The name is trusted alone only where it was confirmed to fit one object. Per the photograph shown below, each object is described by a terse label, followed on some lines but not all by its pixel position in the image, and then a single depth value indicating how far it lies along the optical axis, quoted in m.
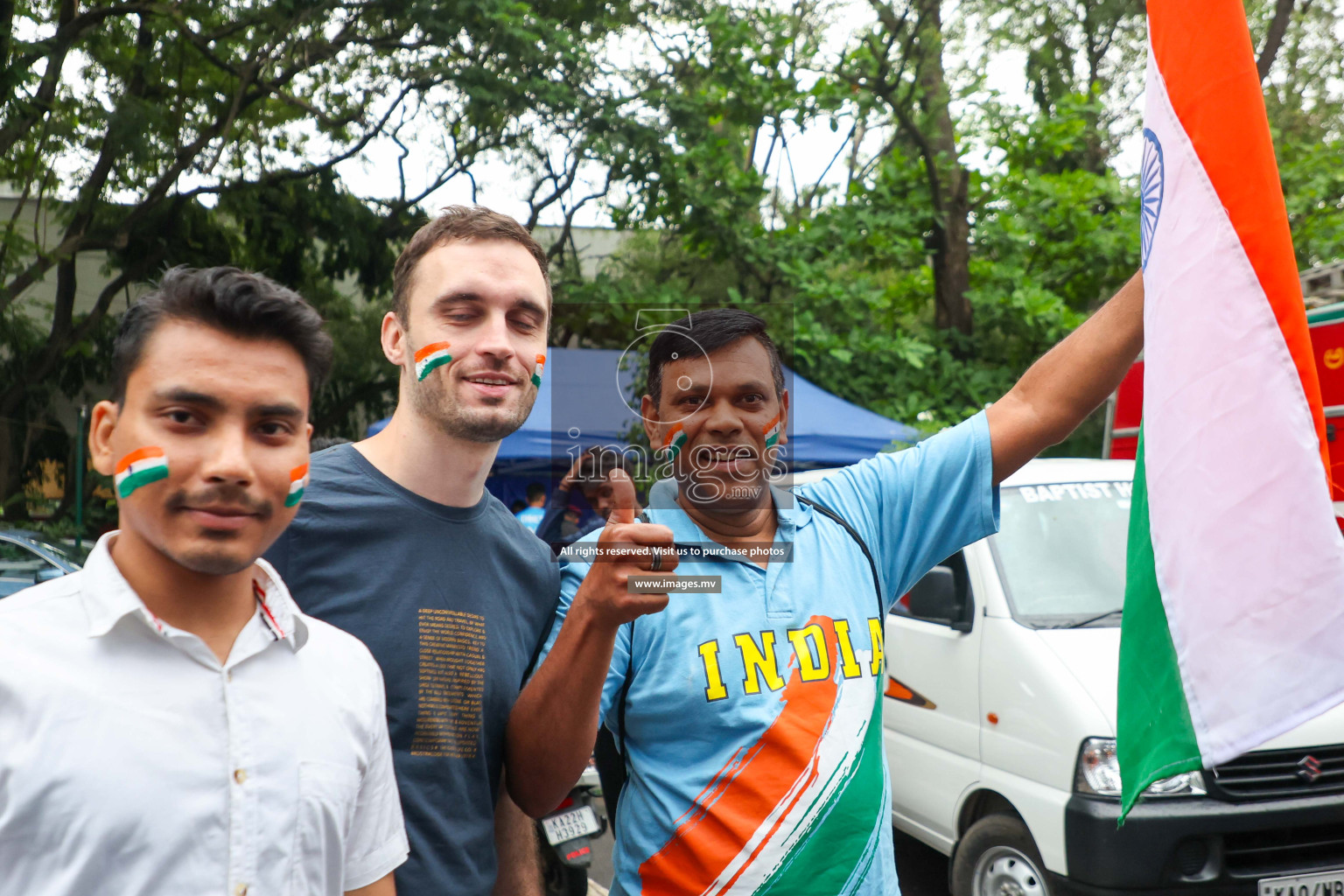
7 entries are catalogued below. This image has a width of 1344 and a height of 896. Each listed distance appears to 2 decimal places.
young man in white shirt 1.13
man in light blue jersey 1.65
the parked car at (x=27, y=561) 8.05
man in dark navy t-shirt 1.62
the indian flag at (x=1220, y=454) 1.69
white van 3.34
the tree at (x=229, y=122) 9.85
